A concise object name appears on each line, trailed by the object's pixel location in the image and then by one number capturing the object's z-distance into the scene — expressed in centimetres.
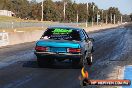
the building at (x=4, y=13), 15175
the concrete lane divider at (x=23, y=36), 3097
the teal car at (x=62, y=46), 1473
